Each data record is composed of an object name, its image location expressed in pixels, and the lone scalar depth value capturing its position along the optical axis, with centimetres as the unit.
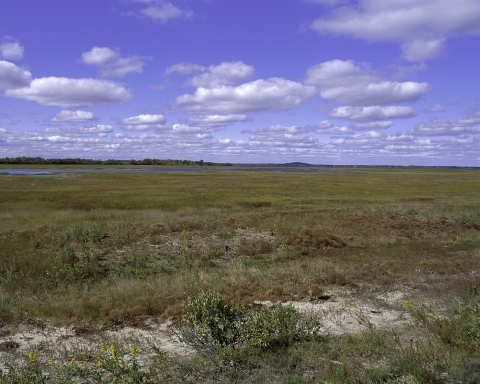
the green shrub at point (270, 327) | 582
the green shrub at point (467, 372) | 479
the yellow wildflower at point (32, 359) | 504
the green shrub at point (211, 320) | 585
